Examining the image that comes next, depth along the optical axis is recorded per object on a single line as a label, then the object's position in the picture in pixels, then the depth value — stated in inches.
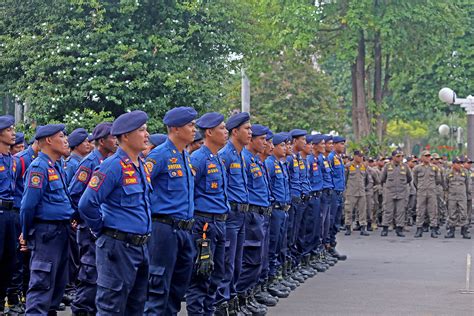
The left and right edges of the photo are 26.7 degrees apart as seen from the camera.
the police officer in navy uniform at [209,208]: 356.5
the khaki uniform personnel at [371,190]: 911.0
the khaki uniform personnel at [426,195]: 879.1
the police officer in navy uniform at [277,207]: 477.7
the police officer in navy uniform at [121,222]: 289.3
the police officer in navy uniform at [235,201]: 388.2
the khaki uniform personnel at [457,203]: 873.5
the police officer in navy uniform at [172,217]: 319.0
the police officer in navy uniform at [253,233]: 422.9
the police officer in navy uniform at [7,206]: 403.5
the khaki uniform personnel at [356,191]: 889.5
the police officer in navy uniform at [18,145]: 469.1
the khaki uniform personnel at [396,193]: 880.9
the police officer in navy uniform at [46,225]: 339.3
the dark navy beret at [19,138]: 468.4
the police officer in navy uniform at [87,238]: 371.9
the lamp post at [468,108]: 919.0
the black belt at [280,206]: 479.2
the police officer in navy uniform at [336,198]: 661.3
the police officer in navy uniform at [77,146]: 428.5
